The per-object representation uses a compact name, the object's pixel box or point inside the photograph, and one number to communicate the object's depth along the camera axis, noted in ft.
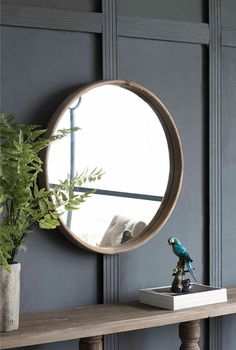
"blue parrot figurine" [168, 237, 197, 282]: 9.84
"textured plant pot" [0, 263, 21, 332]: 8.26
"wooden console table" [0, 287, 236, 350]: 8.27
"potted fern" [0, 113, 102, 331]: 8.27
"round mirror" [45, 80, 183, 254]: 9.62
